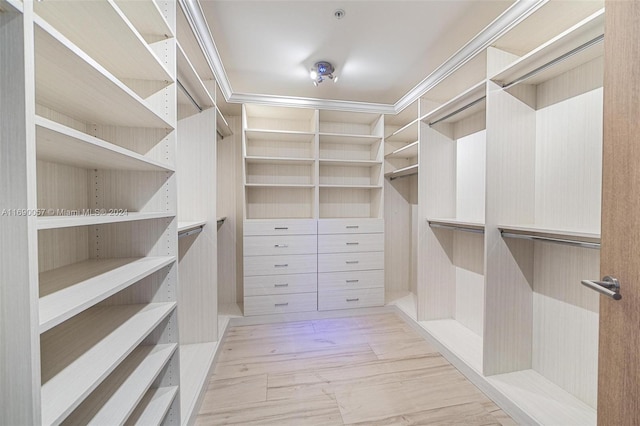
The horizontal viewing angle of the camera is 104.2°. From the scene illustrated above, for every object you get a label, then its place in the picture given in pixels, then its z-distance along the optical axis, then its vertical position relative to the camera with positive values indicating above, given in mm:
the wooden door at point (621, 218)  705 -30
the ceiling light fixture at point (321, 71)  2096 +1180
